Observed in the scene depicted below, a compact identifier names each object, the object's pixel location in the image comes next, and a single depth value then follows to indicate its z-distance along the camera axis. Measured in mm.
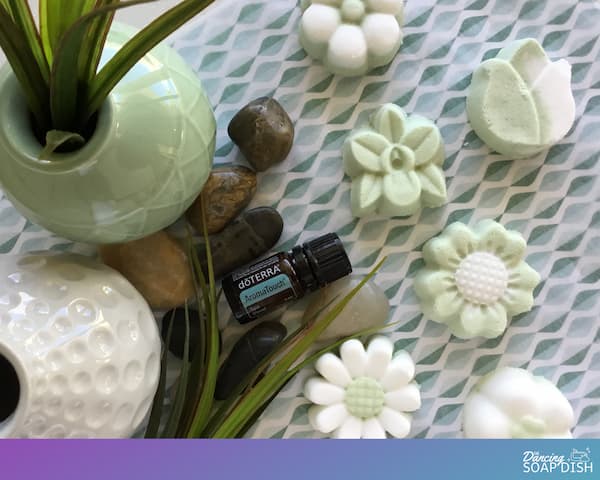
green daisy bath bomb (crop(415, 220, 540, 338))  732
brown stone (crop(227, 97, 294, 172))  710
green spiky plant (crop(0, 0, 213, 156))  412
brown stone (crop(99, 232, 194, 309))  707
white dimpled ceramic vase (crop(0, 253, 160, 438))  561
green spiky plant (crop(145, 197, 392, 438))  671
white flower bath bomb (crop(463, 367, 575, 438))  721
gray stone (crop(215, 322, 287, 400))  721
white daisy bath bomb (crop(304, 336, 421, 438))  726
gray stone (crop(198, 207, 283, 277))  729
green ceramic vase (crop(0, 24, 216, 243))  503
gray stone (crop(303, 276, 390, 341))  732
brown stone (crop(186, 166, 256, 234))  715
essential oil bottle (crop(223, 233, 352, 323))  707
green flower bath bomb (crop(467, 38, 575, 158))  717
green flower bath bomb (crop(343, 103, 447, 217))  720
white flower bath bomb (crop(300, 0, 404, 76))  712
